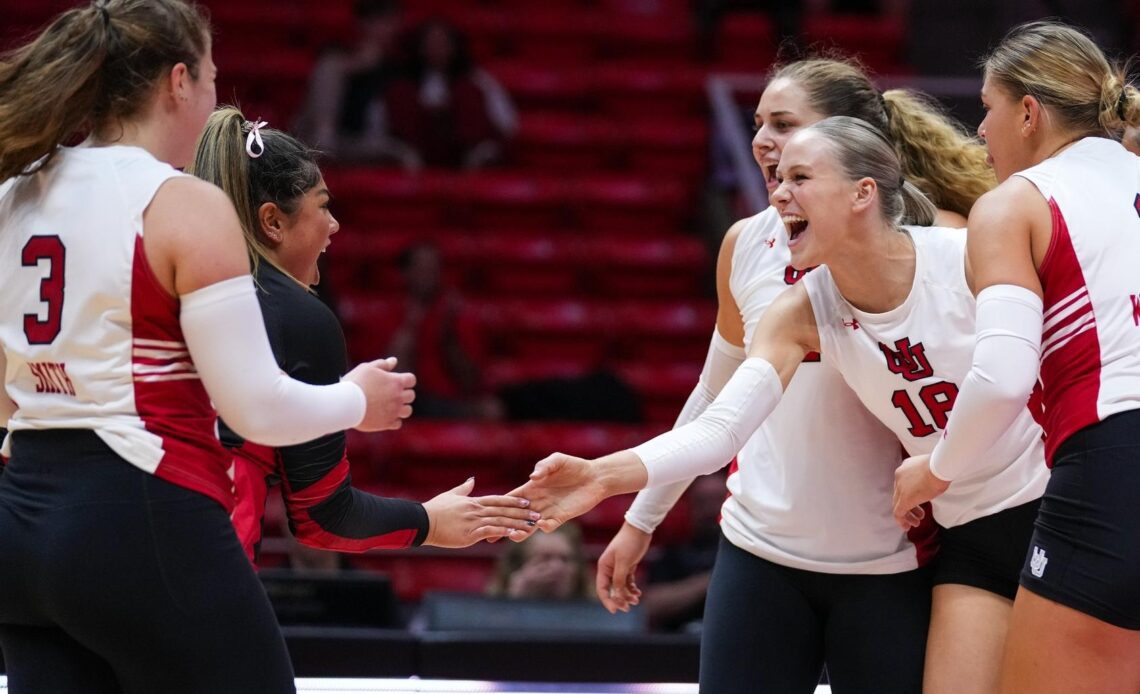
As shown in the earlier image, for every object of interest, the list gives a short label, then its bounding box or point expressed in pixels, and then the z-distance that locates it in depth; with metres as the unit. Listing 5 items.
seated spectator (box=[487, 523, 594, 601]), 10.12
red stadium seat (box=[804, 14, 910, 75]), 17.30
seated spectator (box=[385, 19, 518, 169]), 15.96
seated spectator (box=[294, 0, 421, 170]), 15.90
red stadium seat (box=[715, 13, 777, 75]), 17.37
